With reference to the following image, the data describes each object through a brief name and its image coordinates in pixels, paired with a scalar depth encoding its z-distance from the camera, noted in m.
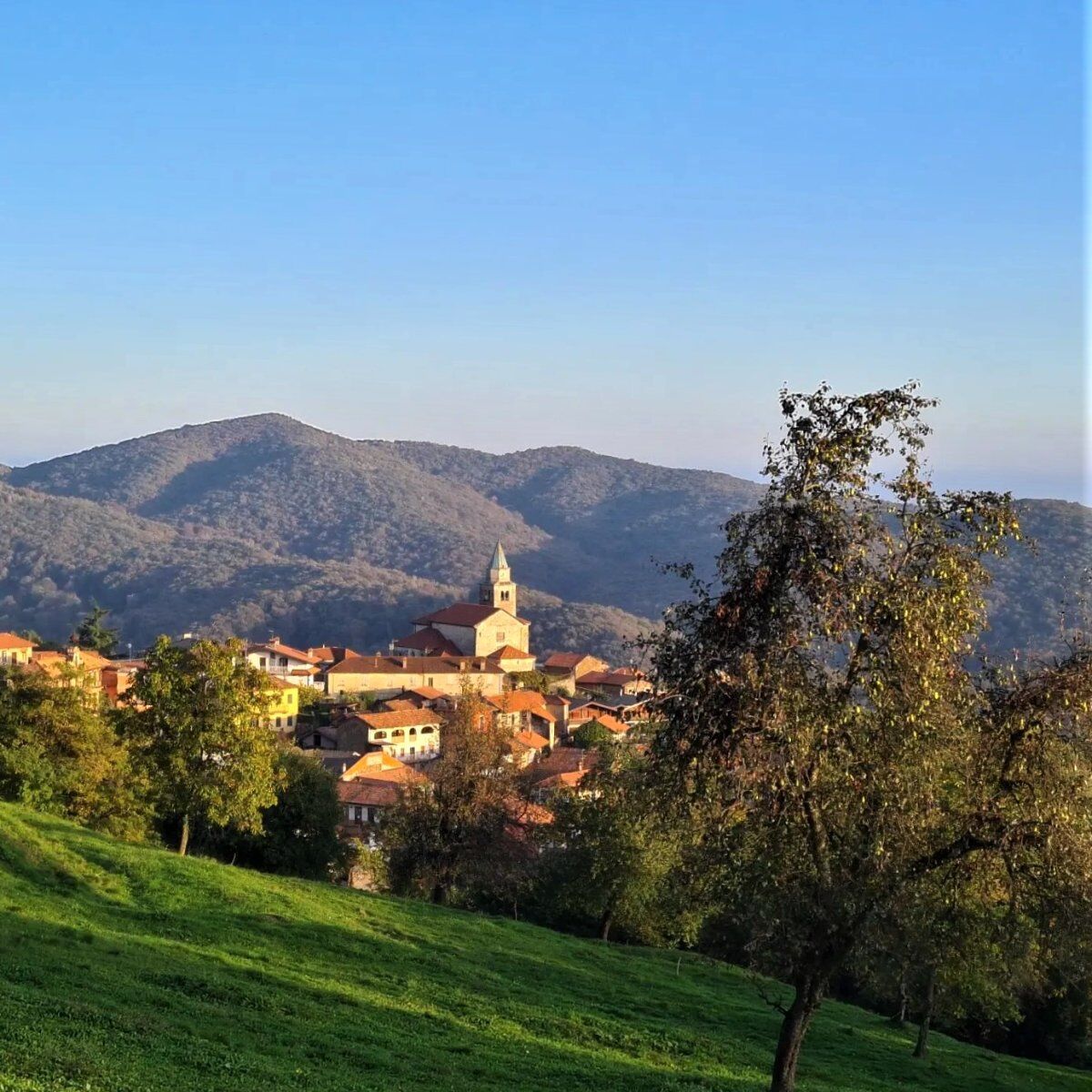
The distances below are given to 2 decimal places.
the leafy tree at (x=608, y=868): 42.75
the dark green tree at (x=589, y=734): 85.88
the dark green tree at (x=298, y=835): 44.28
